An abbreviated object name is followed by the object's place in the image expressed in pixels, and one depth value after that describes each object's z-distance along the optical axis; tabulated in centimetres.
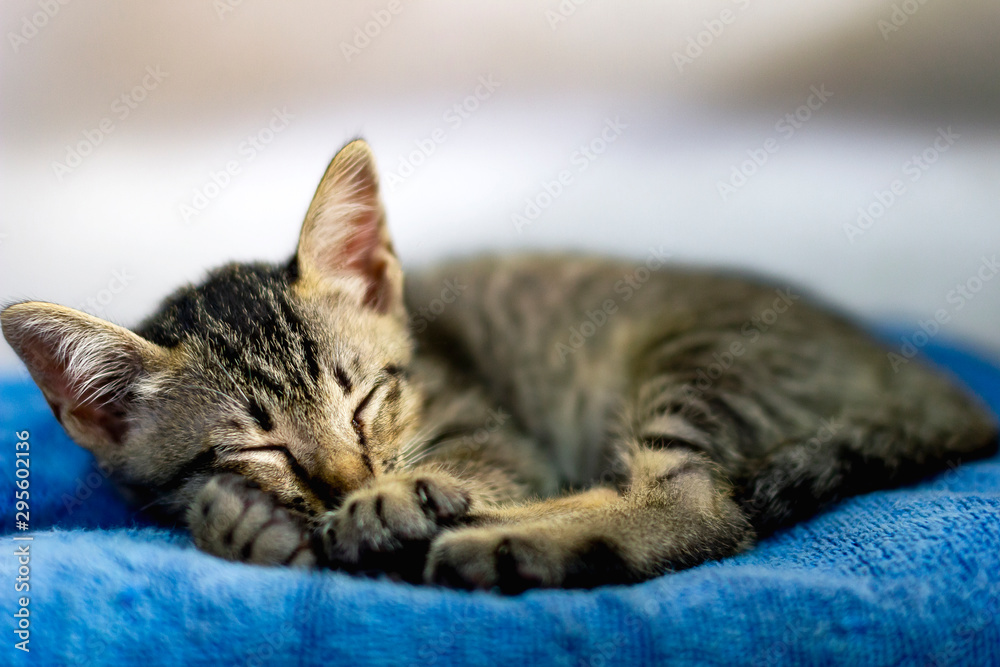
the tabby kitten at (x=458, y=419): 29
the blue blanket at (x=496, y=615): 27
